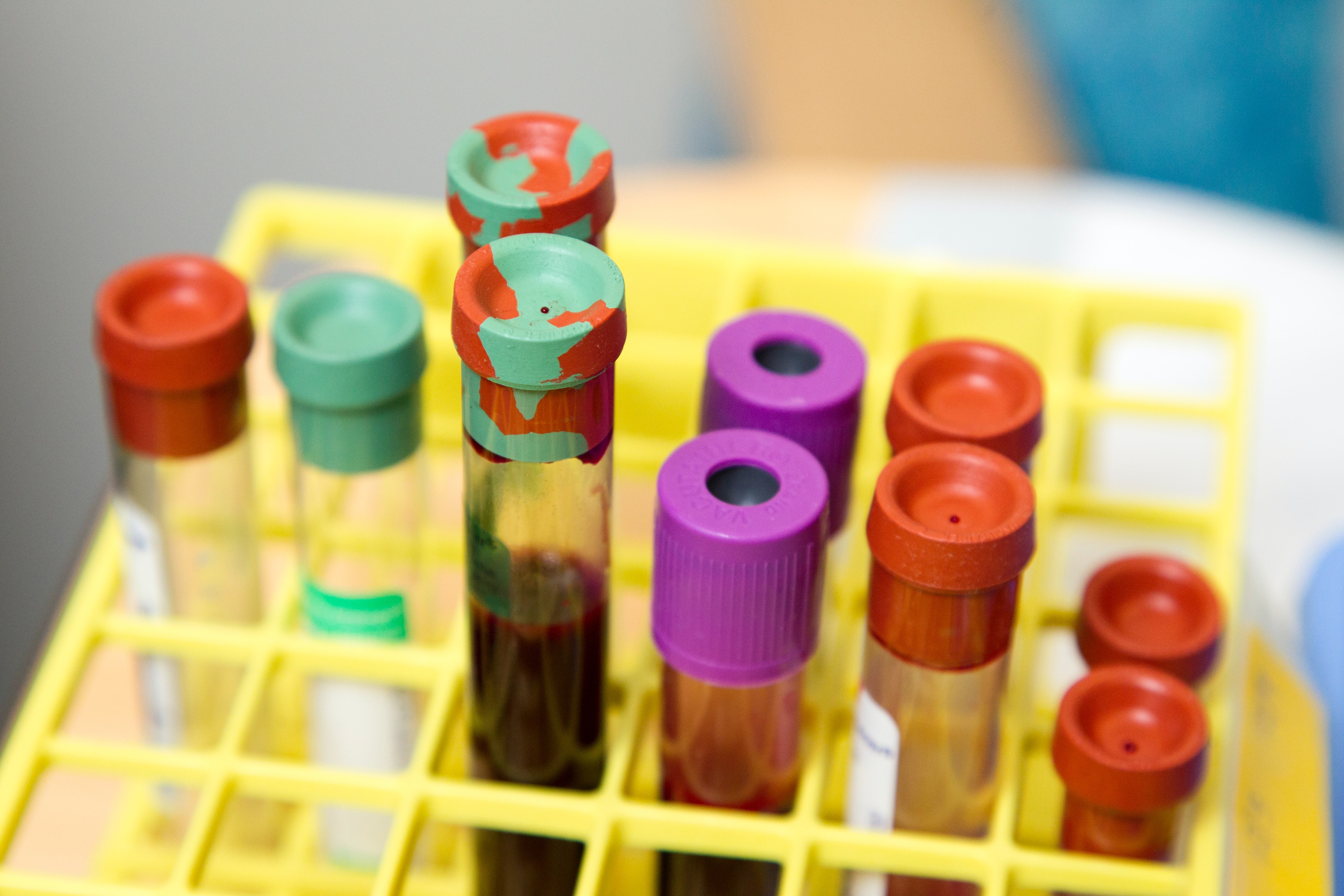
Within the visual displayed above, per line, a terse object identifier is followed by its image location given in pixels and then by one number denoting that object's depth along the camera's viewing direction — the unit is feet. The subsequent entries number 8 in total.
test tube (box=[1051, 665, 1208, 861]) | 1.44
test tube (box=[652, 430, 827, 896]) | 1.41
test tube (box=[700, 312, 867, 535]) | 1.48
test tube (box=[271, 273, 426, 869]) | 1.49
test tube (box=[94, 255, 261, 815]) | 1.49
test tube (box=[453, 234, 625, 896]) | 1.36
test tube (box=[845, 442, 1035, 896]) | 1.40
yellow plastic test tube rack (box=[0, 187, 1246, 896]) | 1.46
